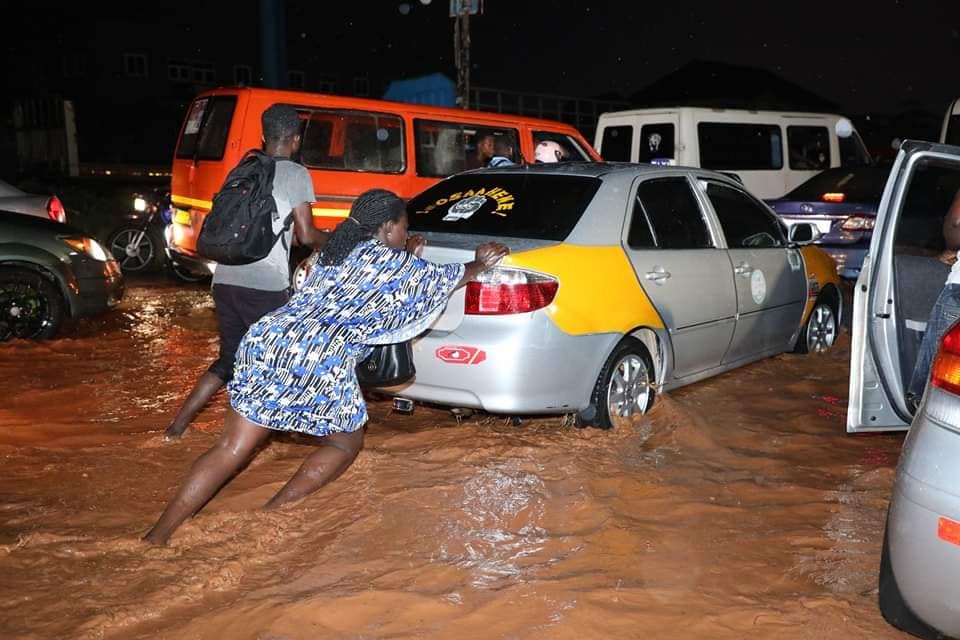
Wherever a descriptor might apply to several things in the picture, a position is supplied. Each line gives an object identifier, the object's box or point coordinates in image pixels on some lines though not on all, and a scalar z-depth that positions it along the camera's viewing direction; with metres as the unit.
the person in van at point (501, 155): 7.46
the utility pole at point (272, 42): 15.80
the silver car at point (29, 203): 8.73
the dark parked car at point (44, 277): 7.84
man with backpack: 4.56
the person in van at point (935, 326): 4.08
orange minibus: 8.46
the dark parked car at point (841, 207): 9.35
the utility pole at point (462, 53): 14.89
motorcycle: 12.55
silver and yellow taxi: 4.76
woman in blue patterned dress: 3.66
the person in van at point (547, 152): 8.49
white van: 12.49
